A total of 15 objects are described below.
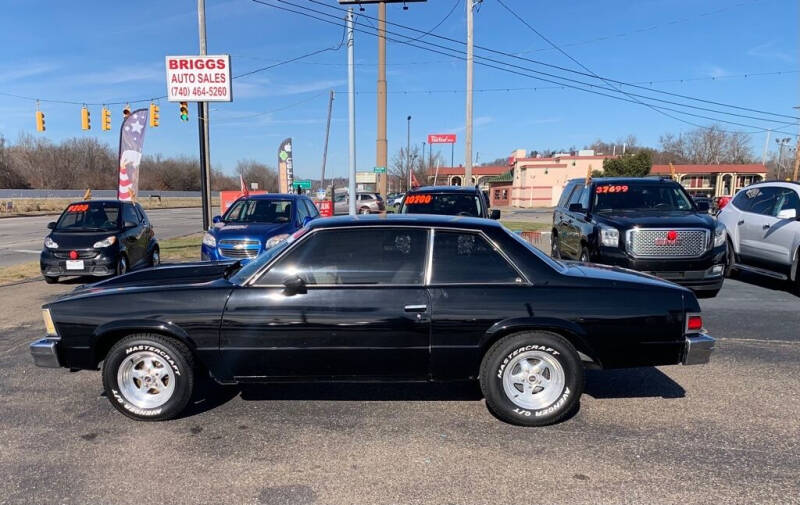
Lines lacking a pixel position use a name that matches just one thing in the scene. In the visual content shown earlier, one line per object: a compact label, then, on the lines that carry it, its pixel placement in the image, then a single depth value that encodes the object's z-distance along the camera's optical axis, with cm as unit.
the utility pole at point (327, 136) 3428
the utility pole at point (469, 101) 1948
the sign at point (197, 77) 1703
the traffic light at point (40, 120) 2502
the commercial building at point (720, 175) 5703
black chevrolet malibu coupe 369
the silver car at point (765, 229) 826
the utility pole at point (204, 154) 1700
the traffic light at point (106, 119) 2436
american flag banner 1508
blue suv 920
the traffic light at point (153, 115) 2288
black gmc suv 752
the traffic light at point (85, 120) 2434
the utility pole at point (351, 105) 1405
